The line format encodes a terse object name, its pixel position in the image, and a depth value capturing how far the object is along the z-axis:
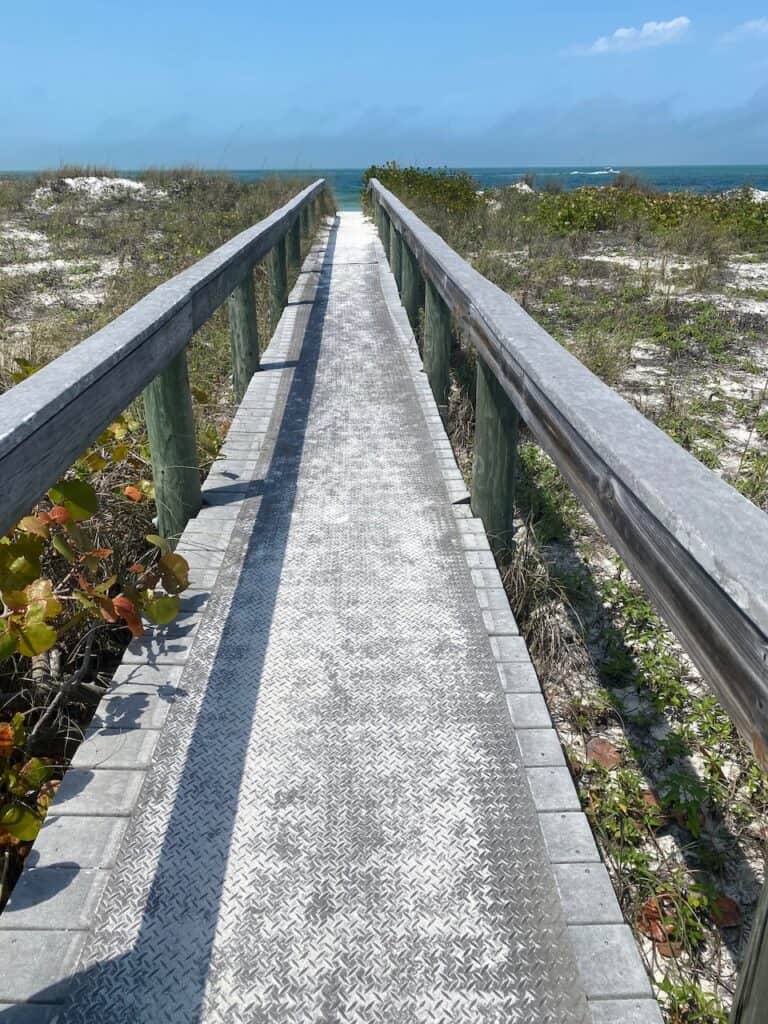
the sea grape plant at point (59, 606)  2.07
